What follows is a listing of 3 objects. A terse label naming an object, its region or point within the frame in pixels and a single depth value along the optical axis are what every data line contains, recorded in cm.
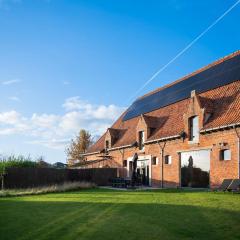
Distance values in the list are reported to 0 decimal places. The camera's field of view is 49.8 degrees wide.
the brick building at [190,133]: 1650
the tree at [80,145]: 4208
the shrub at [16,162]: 2105
